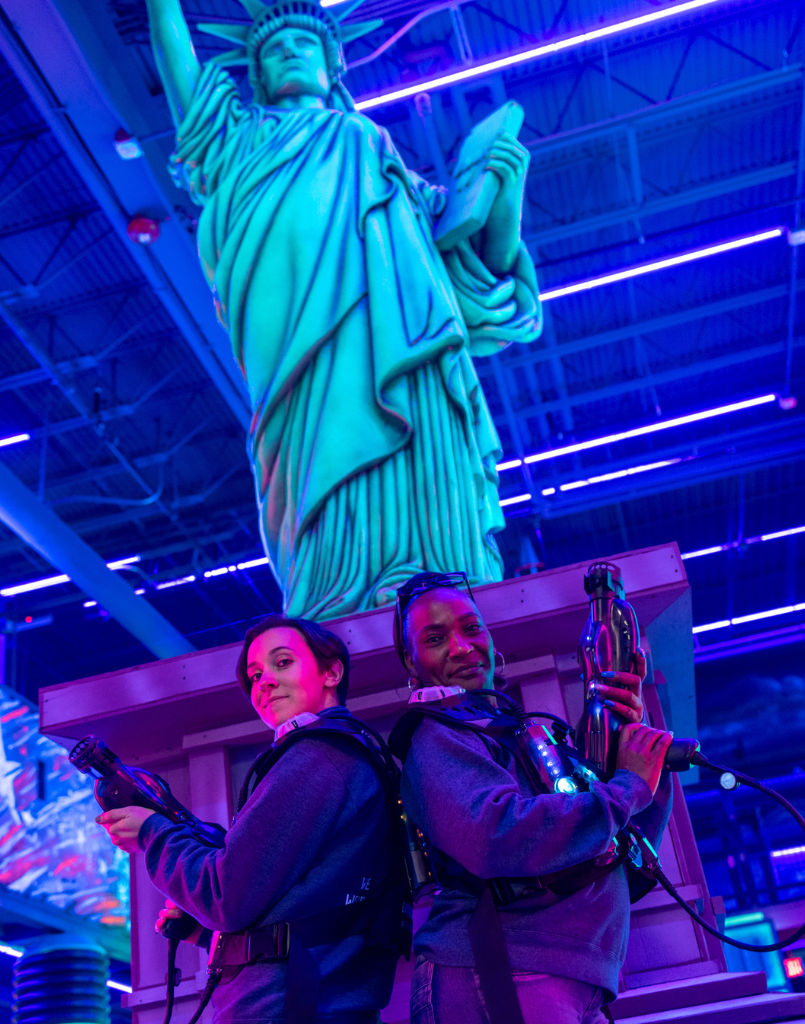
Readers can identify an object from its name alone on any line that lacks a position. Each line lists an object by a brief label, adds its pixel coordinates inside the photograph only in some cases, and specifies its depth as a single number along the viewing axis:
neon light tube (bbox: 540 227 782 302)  10.22
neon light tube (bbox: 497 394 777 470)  11.95
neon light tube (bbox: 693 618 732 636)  14.42
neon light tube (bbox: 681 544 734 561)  13.33
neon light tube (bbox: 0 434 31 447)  10.97
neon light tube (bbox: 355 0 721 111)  7.74
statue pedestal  2.33
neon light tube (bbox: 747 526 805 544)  13.29
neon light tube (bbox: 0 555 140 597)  12.53
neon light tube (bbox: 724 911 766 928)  12.98
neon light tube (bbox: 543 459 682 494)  12.09
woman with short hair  1.50
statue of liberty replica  3.39
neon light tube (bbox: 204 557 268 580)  12.91
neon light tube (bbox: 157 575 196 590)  13.07
